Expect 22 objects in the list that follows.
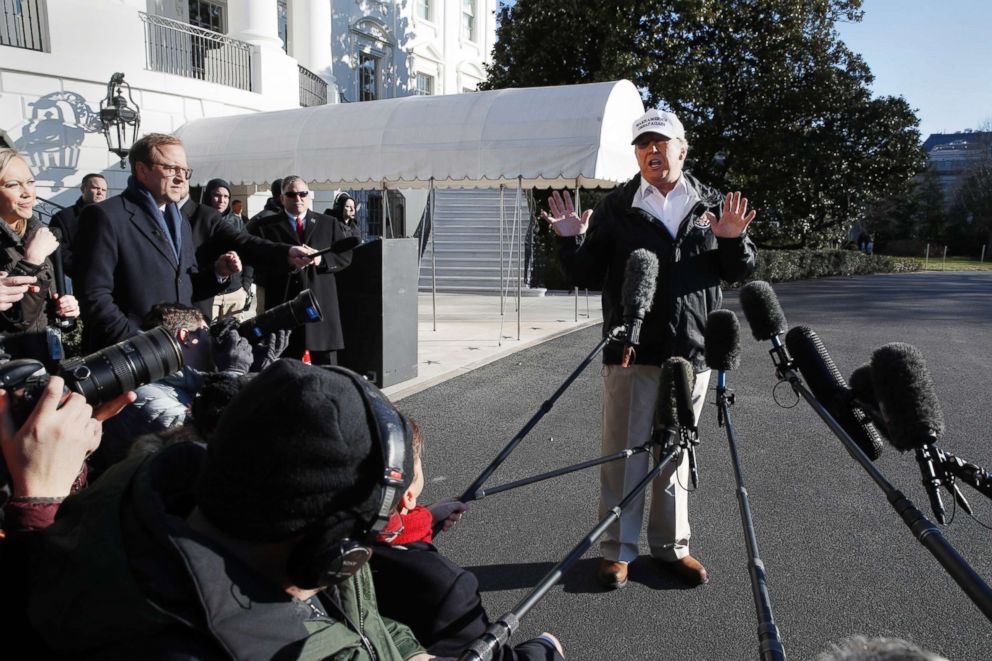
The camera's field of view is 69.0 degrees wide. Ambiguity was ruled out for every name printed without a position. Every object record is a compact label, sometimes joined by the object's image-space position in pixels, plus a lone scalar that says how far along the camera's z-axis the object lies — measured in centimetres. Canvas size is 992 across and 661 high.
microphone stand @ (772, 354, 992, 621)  116
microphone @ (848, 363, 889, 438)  186
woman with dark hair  963
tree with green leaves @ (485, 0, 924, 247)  1980
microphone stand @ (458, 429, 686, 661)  131
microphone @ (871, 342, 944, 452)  155
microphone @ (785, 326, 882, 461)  198
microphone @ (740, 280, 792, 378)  237
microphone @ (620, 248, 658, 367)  305
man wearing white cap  346
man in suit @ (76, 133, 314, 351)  353
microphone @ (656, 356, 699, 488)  241
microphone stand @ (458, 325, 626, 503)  238
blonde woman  320
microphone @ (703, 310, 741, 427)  277
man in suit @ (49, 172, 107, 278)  671
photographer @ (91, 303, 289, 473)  274
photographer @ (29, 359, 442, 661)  105
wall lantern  1344
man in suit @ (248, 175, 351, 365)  594
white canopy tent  1005
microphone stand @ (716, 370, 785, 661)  139
